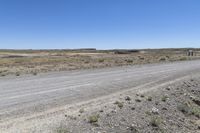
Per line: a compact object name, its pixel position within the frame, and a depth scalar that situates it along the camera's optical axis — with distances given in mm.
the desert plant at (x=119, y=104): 4603
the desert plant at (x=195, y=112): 4872
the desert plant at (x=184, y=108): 4999
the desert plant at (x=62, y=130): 3166
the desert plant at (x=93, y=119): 3692
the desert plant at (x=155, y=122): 3933
